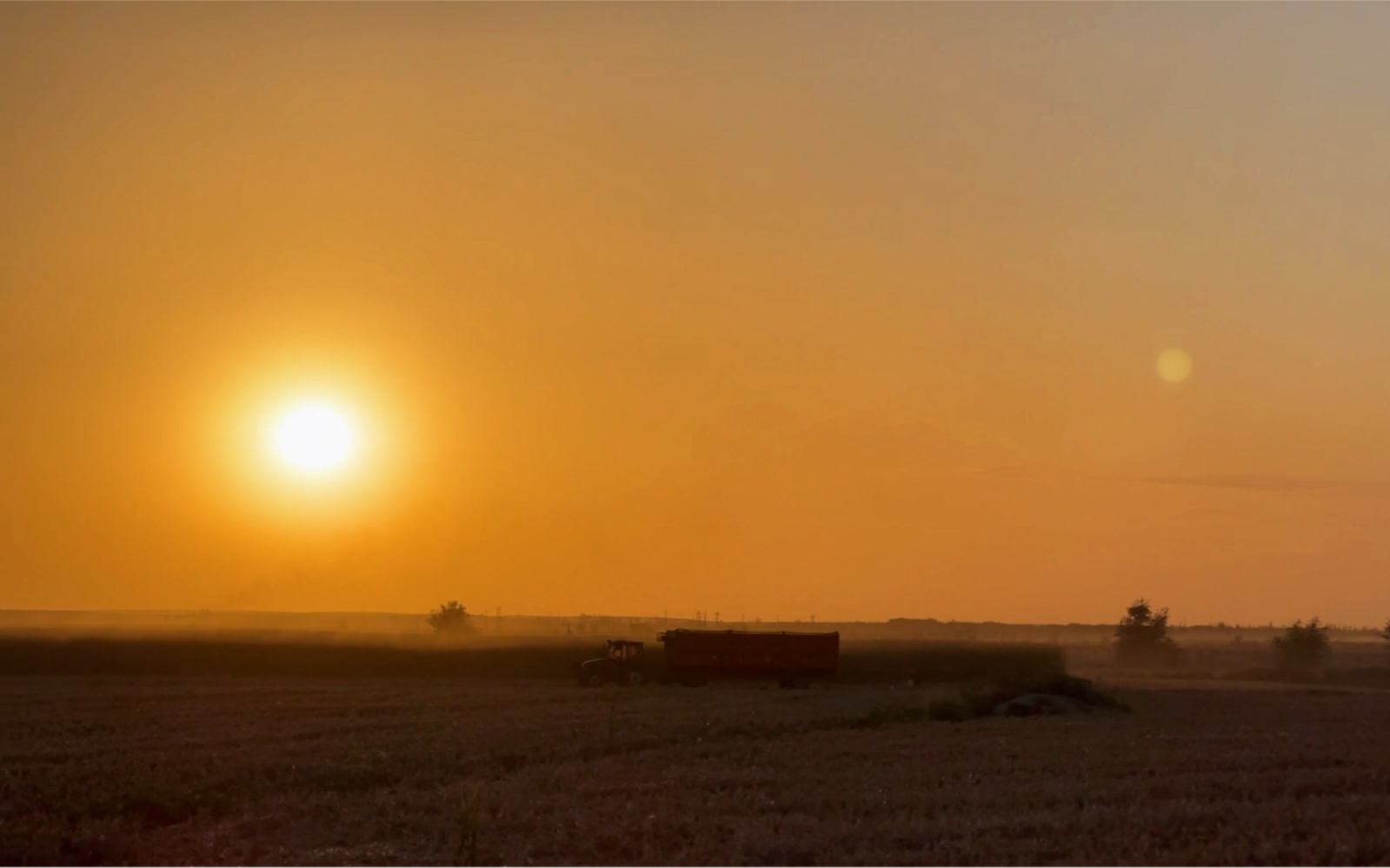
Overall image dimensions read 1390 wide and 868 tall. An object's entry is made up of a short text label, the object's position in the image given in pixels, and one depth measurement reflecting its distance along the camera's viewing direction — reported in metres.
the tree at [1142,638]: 135.00
